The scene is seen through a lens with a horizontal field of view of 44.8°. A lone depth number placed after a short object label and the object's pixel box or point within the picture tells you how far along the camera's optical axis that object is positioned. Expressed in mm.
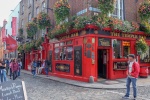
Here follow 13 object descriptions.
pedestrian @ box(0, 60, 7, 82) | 11720
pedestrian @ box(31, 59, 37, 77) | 16428
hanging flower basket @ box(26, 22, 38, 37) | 19625
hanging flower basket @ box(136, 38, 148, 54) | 14594
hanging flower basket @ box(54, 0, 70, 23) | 13492
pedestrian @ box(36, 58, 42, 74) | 18906
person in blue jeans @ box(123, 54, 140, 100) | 7348
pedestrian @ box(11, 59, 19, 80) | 14006
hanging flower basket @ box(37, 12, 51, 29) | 16969
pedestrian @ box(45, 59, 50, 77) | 17400
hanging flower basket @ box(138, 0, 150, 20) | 14125
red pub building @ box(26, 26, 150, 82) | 12766
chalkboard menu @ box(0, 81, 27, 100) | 4812
